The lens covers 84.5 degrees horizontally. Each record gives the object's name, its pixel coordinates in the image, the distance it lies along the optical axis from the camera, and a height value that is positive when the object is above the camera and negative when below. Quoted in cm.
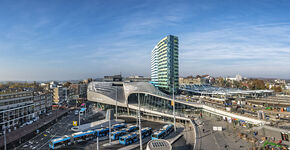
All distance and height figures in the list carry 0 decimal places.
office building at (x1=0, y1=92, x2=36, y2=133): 5678 -1233
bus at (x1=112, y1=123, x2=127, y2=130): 4778 -1506
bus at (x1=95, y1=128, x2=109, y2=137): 4212 -1470
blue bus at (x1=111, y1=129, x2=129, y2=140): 4024 -1461
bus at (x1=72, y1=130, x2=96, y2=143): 3808 -1434
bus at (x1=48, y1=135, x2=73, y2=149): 3447 -1419
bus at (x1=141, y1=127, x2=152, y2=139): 4101 -1443
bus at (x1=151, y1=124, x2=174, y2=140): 3725 -1374
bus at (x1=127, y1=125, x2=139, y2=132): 4541 -1489
